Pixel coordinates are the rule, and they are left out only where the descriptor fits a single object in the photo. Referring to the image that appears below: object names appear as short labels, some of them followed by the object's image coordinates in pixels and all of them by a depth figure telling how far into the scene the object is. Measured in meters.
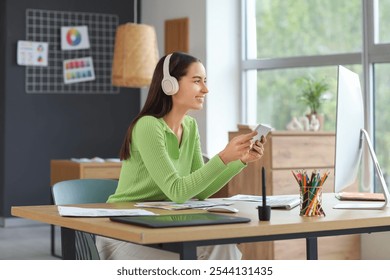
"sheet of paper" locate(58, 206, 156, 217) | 3.77
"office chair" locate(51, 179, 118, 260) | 4.98
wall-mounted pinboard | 11.94
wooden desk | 3.20
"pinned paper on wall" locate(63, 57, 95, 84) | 12.21
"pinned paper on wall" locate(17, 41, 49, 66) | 11.77
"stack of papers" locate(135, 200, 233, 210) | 4.24
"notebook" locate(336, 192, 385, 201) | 4.89
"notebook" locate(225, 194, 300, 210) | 4.27
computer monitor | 4.12
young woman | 4.30
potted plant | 9.44
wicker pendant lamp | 9.93
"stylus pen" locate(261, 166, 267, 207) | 3.71
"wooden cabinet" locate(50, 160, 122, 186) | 9.52
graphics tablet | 3.33
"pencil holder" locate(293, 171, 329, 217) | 3.90
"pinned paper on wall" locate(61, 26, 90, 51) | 12.12
